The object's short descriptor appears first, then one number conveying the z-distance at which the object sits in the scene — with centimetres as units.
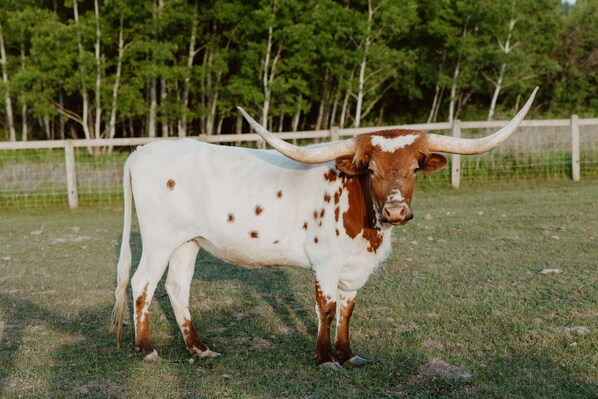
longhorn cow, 541
